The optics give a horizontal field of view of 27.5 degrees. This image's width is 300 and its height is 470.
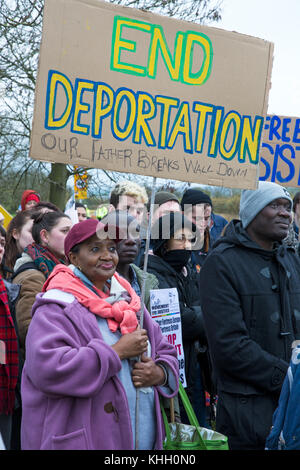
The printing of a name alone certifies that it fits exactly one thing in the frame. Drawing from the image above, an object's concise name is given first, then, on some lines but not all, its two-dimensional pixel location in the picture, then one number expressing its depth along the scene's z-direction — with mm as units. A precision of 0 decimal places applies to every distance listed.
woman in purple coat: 2645
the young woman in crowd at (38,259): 3863
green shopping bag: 2727
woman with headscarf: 4367
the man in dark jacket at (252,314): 3219
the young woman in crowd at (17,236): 4891
